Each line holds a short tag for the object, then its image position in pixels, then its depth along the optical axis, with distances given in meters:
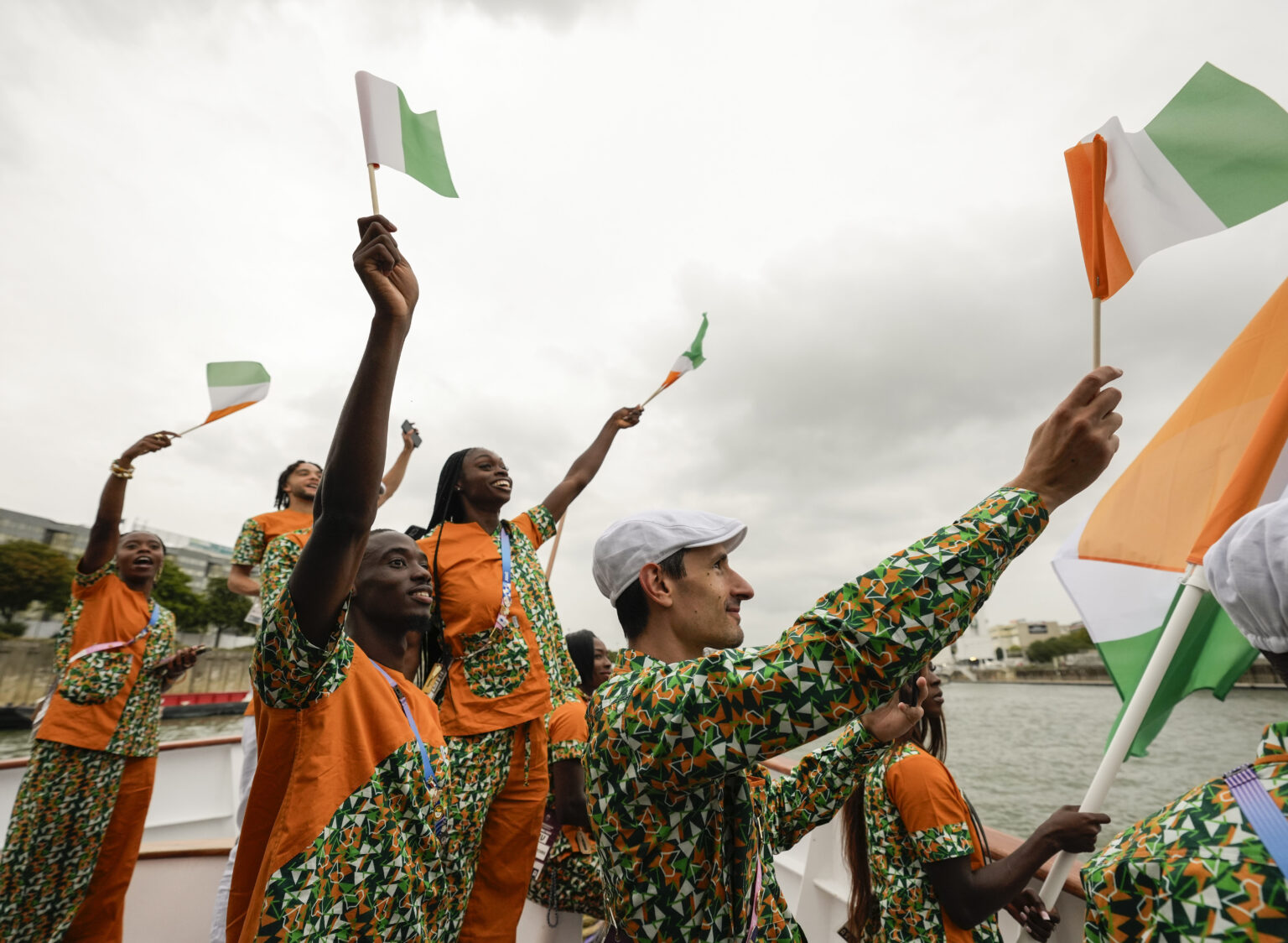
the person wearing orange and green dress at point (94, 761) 3.56
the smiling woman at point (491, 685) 2.83
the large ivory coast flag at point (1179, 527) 2.44
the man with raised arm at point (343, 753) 1.48
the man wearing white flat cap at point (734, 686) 1.06
